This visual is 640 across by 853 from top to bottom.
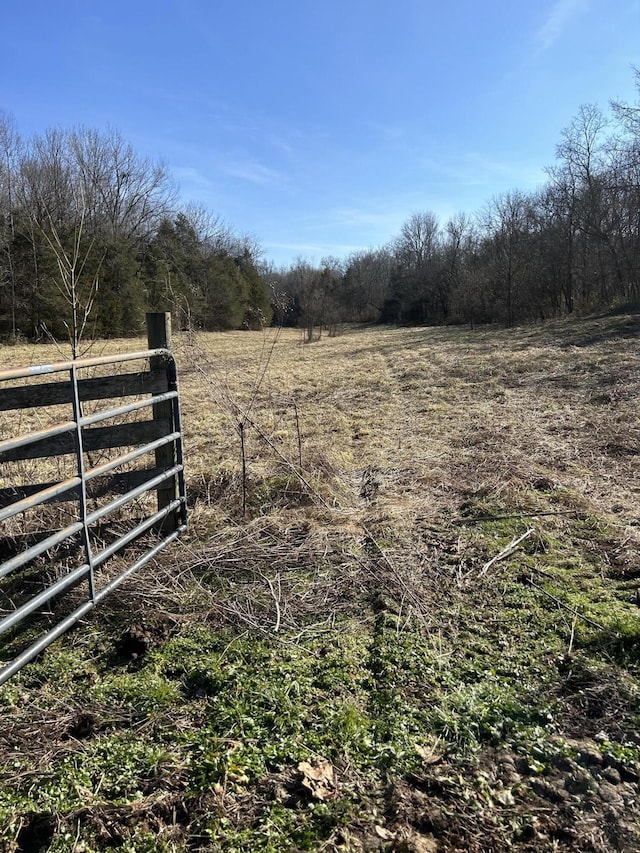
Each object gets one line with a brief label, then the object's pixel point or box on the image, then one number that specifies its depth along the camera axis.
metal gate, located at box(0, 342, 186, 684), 2.88
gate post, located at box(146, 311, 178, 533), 4.13
